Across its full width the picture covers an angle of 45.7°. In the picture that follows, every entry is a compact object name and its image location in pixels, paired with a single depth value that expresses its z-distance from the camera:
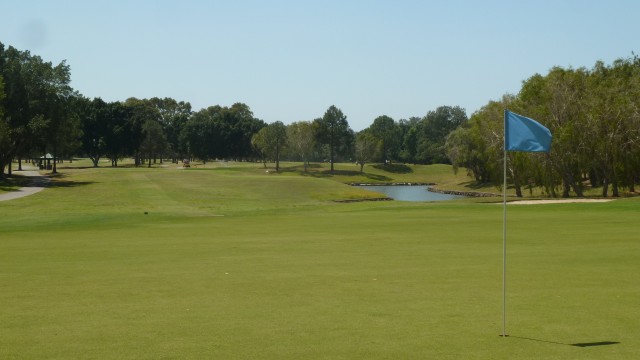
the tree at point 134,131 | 153.88
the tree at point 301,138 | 169.50
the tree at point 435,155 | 195.62
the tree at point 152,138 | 176.82
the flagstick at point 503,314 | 11.40
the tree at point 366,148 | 174.25
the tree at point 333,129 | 176.02
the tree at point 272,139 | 167.12
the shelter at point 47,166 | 144.93
